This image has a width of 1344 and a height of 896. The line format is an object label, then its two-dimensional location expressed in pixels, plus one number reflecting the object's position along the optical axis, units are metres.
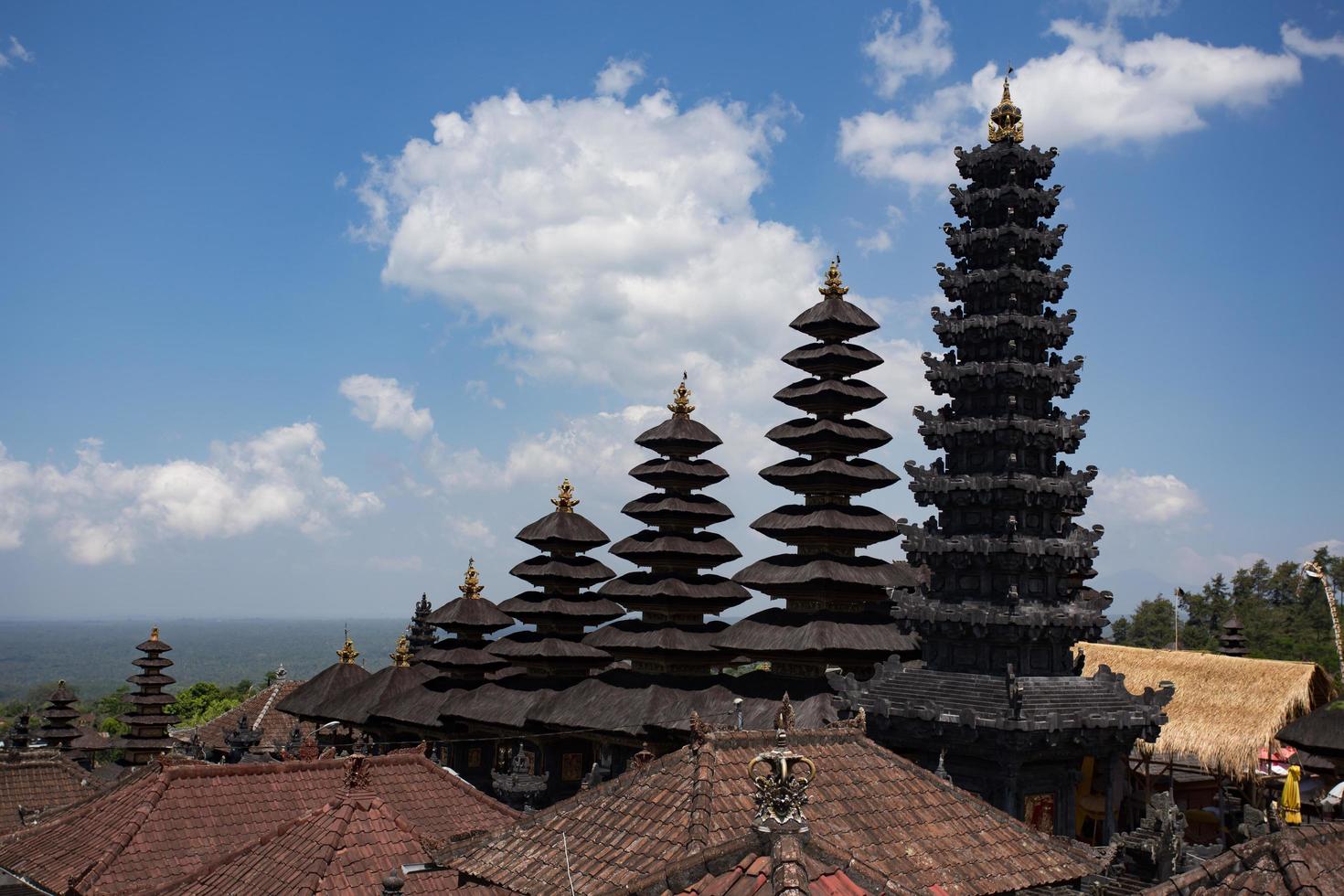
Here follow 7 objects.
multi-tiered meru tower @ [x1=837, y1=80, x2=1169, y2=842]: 22.59
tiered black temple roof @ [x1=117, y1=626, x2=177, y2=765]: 44.94
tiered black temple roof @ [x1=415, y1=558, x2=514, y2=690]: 37.09
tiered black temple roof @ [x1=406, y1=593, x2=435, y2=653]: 51.09
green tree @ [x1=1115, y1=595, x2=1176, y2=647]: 69.56
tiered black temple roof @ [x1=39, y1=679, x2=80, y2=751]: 49.93
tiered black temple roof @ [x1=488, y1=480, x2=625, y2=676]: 34.78
